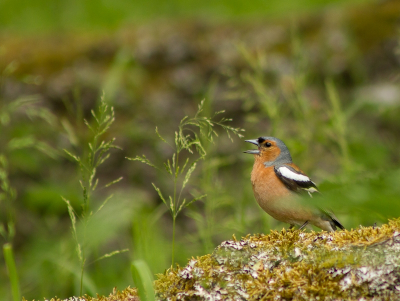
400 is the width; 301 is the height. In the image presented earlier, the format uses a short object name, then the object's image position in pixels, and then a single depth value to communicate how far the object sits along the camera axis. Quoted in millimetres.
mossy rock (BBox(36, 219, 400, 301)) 4094
